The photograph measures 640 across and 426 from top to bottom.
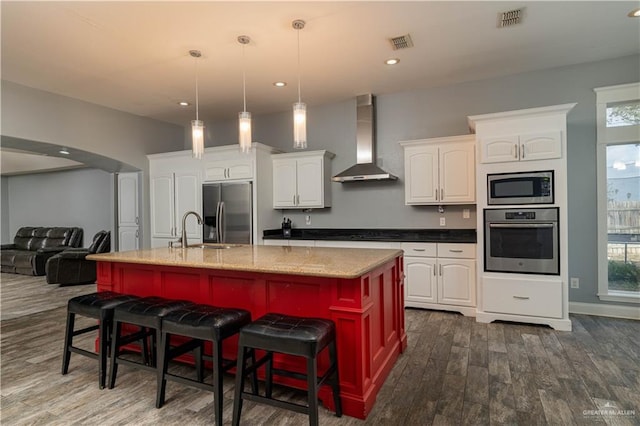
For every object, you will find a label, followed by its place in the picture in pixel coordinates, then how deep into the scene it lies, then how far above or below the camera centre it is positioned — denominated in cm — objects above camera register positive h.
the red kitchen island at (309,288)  206 -54
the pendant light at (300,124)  271 +70
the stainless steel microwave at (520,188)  349 +22
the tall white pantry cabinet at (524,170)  345 +30
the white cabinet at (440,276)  394 -78
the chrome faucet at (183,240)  318 -25
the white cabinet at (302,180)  493 +47
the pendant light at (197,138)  312 +69
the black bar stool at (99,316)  243 -73
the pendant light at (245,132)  290 +69
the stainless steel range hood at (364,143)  471 +98
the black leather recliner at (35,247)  703 -71
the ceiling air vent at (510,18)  286 +164
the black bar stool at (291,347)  175 -72
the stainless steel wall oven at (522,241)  349 -33
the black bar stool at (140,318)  225 -70
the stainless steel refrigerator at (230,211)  490 +3
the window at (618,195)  382 +15
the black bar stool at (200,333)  197 -71
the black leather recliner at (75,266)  596 -90
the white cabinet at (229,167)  490 +67
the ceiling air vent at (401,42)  322 +163
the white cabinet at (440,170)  409 +49
